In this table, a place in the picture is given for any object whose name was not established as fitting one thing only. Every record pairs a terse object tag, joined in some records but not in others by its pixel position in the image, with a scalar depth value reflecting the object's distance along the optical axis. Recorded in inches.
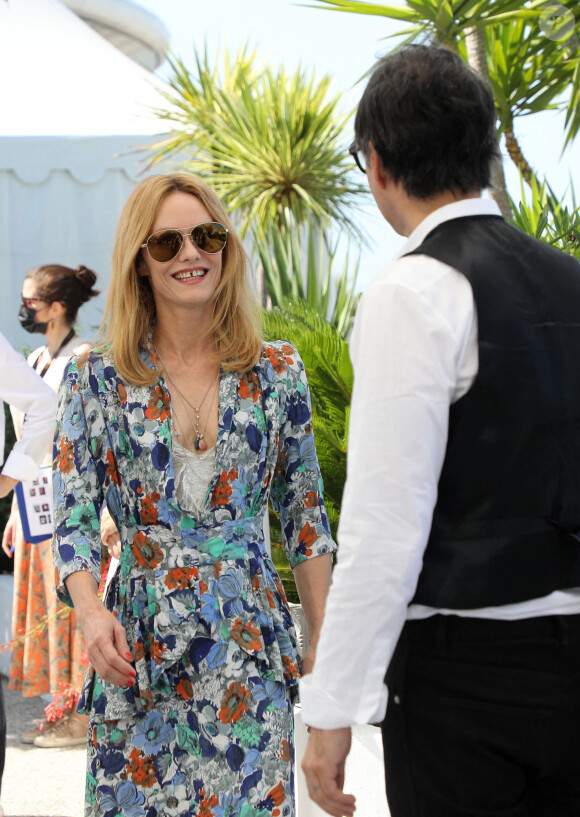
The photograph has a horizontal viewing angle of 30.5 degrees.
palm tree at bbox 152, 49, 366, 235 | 445.1
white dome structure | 705.0
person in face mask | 193.2
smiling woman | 77.8
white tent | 406.6
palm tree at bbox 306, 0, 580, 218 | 192.9
